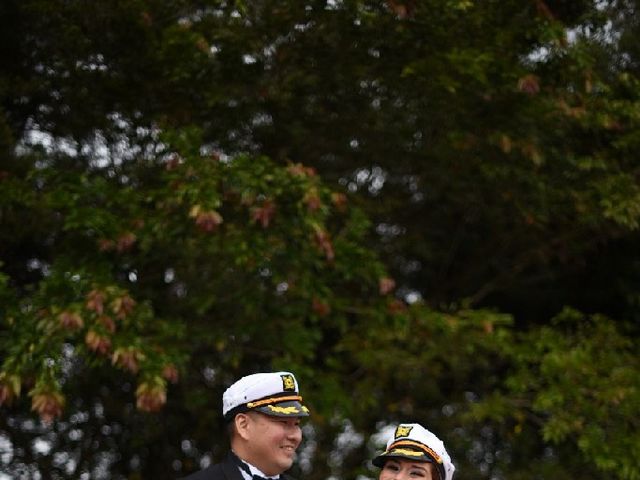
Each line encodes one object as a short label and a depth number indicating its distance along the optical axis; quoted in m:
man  7.93
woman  8.55
